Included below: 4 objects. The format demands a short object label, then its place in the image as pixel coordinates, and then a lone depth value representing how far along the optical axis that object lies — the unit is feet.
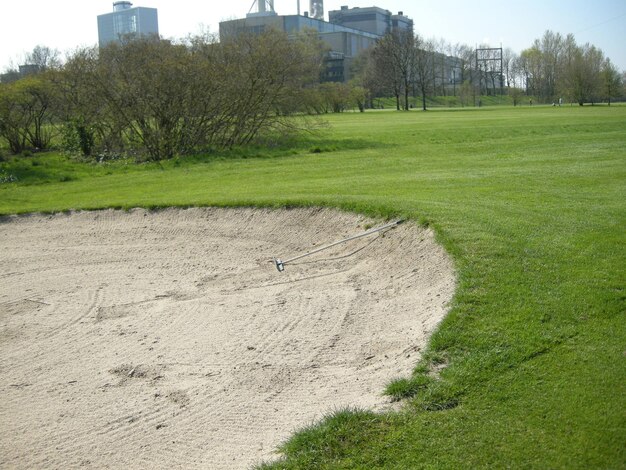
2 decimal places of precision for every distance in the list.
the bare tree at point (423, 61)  328.08
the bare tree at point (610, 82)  301.02
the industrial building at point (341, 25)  412.77
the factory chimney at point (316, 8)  549.13
